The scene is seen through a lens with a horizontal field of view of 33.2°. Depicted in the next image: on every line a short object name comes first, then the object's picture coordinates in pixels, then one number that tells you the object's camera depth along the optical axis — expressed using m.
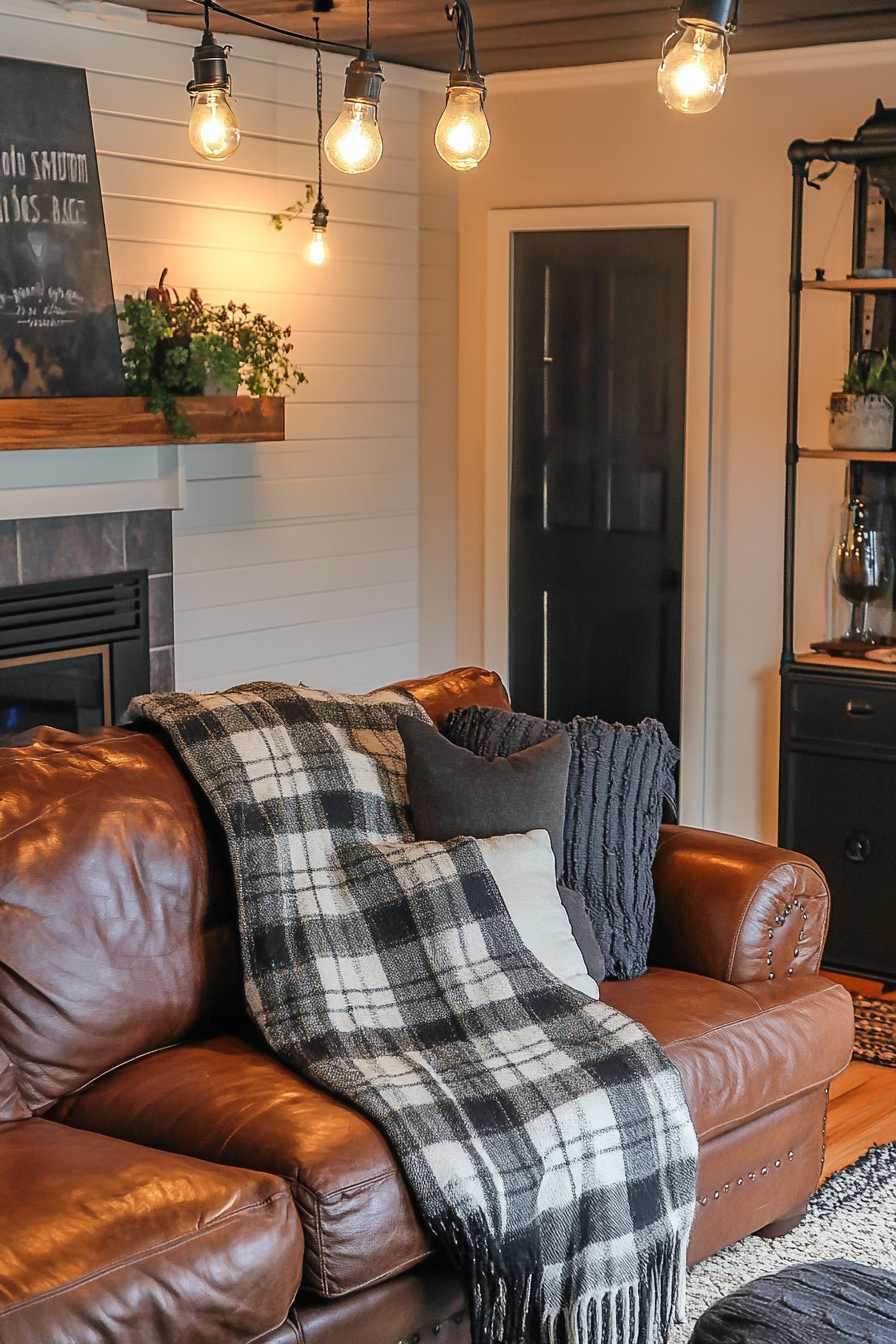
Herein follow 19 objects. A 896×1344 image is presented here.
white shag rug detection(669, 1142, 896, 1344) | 2.69
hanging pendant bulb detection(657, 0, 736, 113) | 2.22
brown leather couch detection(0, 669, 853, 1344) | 1.86
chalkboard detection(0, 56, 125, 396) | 3.94
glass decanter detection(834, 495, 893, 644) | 4.50
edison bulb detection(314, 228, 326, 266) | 4.71
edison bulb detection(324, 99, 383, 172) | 2.72
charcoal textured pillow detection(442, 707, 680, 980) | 2.84
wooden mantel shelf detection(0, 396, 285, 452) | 3.81
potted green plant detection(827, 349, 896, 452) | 4.43
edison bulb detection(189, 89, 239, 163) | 2.84
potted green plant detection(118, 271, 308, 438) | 4.23
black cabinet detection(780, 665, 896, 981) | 4.30
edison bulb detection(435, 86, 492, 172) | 2.57
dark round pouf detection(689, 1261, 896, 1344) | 1.71
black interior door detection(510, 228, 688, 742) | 5.14
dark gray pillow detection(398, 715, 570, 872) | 2.73
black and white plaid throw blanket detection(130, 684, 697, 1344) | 2.16
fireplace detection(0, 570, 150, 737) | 4.11
